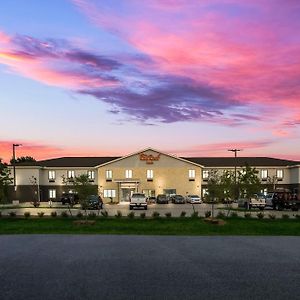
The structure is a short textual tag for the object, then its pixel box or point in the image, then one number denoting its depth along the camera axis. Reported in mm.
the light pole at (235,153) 59092
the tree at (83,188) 28255
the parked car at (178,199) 51530
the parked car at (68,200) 40916
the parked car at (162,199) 50981
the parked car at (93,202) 29141
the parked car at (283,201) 33847
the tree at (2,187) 28010
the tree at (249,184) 34682
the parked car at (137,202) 36168
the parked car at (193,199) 52247
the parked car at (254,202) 34480
